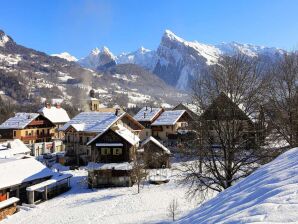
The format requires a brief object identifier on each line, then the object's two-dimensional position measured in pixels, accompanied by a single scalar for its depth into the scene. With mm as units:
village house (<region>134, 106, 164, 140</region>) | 57177
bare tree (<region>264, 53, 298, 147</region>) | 19500
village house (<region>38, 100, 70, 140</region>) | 72297
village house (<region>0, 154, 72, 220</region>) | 28114
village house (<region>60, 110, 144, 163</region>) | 44915
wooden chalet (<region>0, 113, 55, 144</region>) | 56827
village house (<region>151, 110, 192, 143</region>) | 54131
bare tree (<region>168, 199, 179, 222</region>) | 22012
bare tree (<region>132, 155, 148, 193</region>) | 31859
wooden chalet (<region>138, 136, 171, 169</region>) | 39050
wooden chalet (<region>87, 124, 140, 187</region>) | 39150
